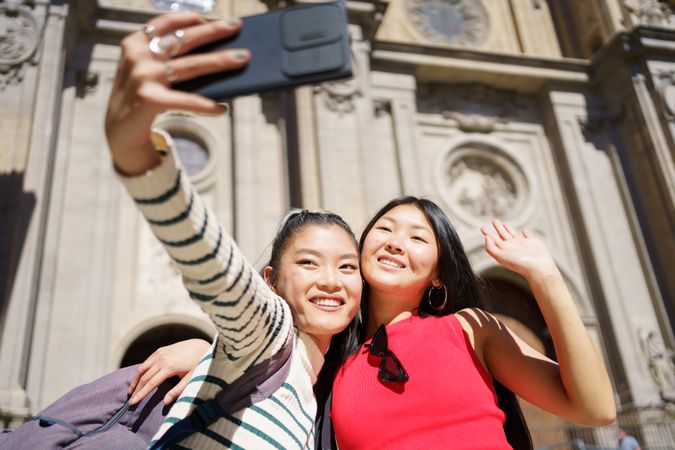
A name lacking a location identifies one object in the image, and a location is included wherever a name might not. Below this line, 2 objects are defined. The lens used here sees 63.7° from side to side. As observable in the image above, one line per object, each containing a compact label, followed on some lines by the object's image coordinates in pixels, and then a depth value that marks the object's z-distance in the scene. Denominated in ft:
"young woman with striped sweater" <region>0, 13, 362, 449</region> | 3.84
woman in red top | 6.19
